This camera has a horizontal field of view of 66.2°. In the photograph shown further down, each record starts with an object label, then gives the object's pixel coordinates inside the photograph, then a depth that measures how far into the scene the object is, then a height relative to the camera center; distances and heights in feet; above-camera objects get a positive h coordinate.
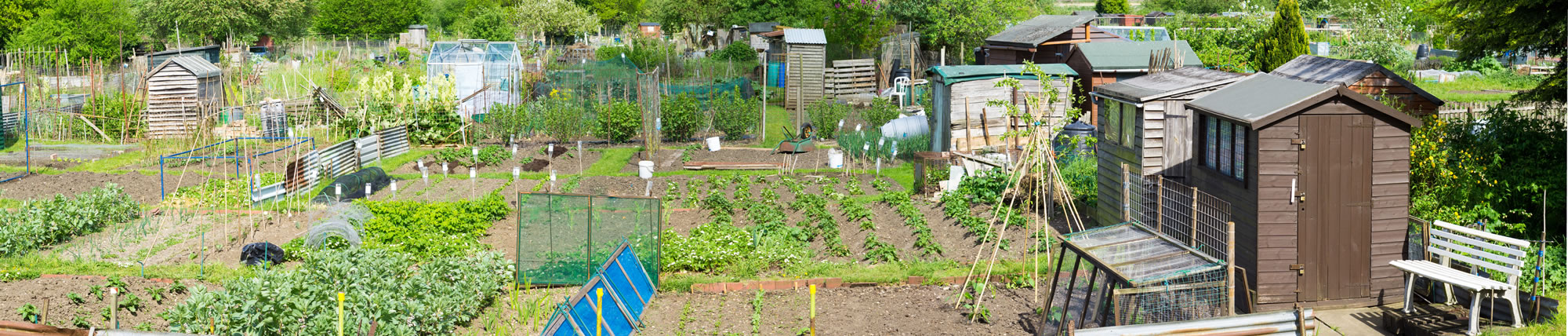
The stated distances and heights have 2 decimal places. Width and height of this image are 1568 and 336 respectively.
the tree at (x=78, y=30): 144.05 +7.67
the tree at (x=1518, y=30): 41.45 +1.92
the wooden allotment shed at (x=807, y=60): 101.60 +2.37
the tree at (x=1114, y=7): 248.52 +16.36
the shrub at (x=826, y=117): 81.51 -2.04
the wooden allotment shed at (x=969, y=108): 65.77 -1.21
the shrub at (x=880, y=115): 81.41 -1.88
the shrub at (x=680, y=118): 80.43 -1.98
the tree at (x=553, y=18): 194.70 +11.53
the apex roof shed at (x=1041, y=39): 96.27 +3.82
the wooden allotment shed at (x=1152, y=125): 41.91 -1.40
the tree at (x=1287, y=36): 85.35 +3.45
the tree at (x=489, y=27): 195.66 +10.47
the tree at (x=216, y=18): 161.58 +9.93
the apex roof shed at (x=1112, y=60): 76.13 +1.60
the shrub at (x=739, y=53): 144.87 +4.28
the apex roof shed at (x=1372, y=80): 44.68 +0.15
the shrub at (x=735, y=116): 81.46 -1.93
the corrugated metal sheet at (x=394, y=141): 74.38 -3.21
